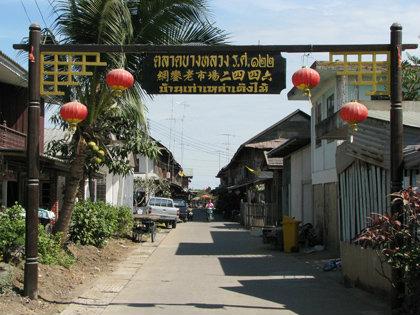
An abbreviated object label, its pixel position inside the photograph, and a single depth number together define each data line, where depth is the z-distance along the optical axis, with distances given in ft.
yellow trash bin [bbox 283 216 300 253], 66.80
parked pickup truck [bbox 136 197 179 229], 119.73
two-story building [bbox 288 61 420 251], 37.47
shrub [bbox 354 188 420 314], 27.02
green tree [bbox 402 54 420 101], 67.00
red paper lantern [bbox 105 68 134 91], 31.71
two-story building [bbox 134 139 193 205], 165.49
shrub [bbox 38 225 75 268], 38.91
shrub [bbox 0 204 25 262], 34.32
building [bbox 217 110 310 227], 110.32
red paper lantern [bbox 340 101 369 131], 31.71
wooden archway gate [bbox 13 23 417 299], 30.78
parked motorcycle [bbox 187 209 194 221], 177.63
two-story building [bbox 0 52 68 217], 59.62
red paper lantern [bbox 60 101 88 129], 32.83
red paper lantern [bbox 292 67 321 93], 31.35
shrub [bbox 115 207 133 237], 76.59
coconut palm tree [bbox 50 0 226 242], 44.65
